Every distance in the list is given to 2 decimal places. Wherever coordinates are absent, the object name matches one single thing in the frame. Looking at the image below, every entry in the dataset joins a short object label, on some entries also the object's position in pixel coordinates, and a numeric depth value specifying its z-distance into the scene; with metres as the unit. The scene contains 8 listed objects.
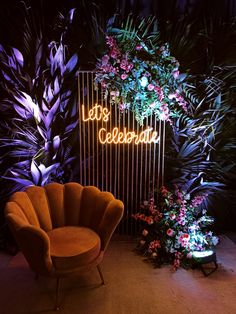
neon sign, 3.79
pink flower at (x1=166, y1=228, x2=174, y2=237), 3.46
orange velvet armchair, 2.66
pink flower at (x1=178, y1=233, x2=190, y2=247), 3.36
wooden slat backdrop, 3.78
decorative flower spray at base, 3.43
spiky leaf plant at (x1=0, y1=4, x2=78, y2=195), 3.64
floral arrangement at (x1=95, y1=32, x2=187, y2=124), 3.47
